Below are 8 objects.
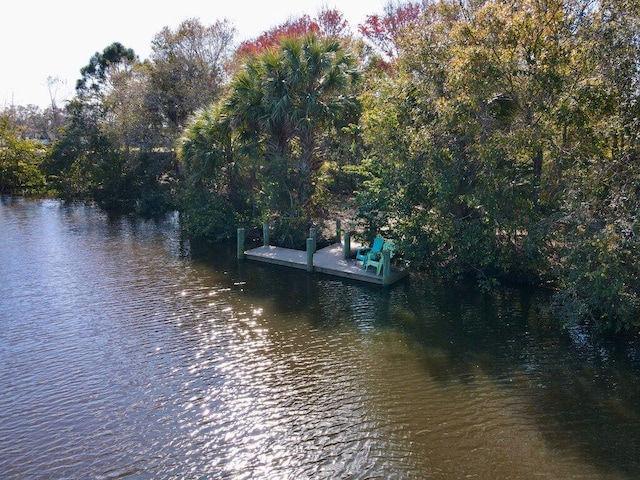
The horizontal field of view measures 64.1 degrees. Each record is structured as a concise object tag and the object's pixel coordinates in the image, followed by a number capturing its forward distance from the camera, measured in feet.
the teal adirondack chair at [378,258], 49.24
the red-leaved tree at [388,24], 103.60
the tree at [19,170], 121.90
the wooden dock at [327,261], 50.08
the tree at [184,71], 91.61
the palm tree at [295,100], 57.62
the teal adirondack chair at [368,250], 49.98
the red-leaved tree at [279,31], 105.09
